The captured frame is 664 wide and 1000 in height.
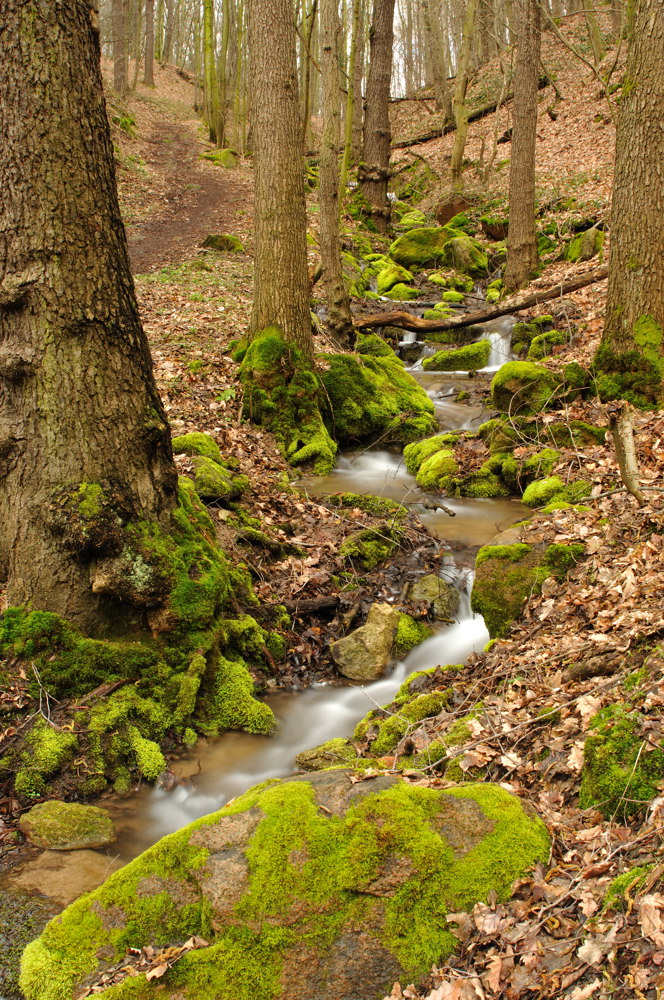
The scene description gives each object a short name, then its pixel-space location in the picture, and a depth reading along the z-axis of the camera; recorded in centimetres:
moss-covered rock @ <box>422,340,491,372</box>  1312
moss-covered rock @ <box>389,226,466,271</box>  1889
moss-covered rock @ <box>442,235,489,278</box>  1809
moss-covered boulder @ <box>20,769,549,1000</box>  228
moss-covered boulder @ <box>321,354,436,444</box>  989
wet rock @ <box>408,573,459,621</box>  619
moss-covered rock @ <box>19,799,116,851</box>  336
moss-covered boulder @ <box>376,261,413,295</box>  1667
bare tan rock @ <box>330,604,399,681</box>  546
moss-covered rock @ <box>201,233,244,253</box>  1681
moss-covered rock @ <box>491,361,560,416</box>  886
